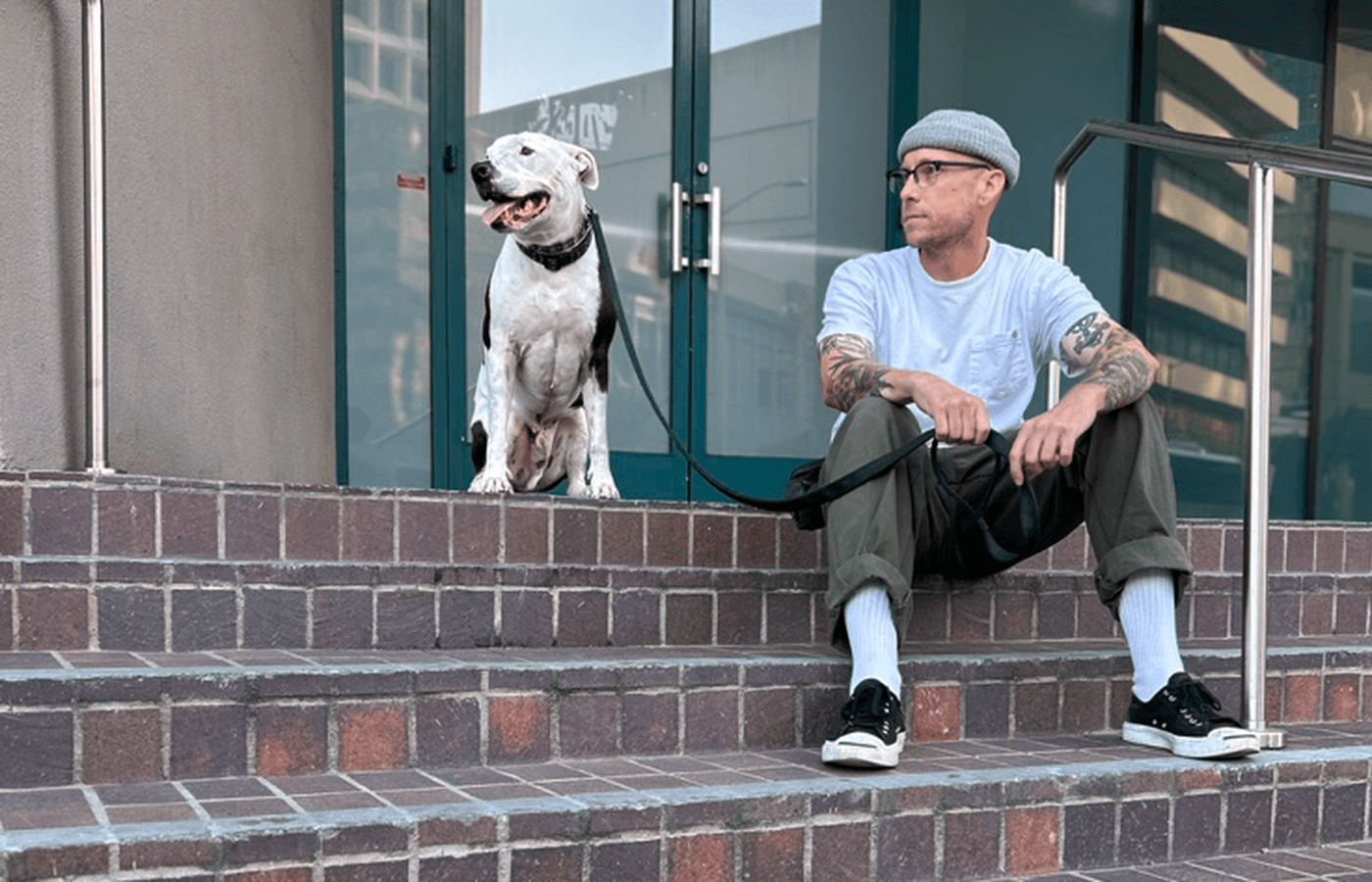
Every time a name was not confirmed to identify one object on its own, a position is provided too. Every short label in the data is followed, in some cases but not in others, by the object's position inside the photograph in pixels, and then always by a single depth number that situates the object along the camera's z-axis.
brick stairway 2.04
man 2.61
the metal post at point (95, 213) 3.10
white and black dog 3.54
